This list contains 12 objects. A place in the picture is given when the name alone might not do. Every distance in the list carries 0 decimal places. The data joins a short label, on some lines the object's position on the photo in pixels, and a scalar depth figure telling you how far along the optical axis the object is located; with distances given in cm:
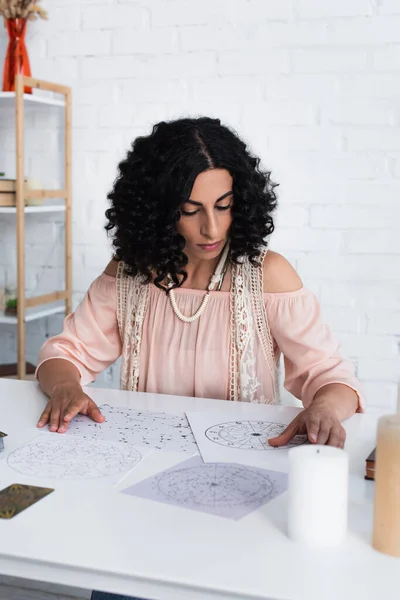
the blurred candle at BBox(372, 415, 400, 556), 82
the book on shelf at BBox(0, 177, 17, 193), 263
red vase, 267
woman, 153
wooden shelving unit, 261
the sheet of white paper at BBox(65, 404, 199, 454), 123
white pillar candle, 83
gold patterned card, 97
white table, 79
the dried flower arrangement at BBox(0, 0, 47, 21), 264
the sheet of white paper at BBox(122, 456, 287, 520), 98
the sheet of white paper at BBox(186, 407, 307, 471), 116
